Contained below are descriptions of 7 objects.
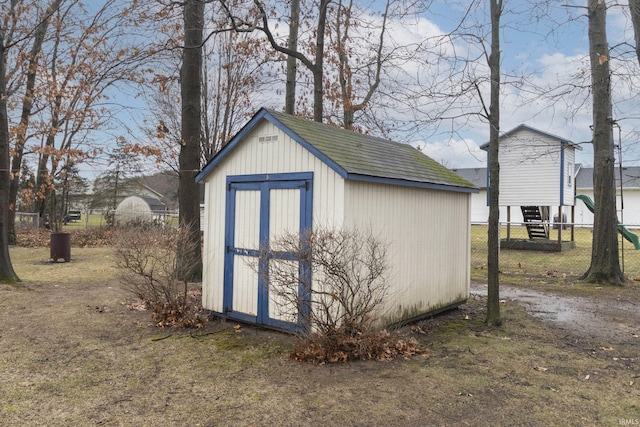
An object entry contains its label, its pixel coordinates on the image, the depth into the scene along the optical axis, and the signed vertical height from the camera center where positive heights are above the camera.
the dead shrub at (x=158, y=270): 6.47 -0.75
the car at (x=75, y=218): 30.31 -0.20
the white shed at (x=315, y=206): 5.73 +0.17
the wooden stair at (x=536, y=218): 20.81 +0.15
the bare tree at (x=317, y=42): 10.70 +4.24
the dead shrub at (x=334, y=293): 5.08 -0.82
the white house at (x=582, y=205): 33.56 +1.36
